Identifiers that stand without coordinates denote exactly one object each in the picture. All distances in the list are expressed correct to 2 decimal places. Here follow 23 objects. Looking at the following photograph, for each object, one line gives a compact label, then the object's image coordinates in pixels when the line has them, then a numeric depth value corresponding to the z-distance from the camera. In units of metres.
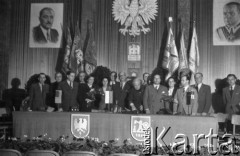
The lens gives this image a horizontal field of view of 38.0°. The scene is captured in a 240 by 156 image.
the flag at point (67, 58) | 10.95
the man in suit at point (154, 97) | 7.93
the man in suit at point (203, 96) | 8.34
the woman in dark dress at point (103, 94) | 8.25
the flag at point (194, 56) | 10.20
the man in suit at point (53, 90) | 10.73
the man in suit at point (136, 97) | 8.22
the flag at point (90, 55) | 10.96
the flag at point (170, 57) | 10.34
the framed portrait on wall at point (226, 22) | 10.77
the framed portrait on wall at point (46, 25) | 11.84
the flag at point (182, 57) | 10.23
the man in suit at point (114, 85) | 9.05
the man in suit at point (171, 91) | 8.38
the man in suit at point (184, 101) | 7.60
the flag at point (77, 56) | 10.80
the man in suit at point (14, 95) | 11.30
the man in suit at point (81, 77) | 8.85
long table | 6.64
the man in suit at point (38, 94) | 9.21
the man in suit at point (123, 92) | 8.86
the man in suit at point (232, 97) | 8.91
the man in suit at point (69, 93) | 8.41
